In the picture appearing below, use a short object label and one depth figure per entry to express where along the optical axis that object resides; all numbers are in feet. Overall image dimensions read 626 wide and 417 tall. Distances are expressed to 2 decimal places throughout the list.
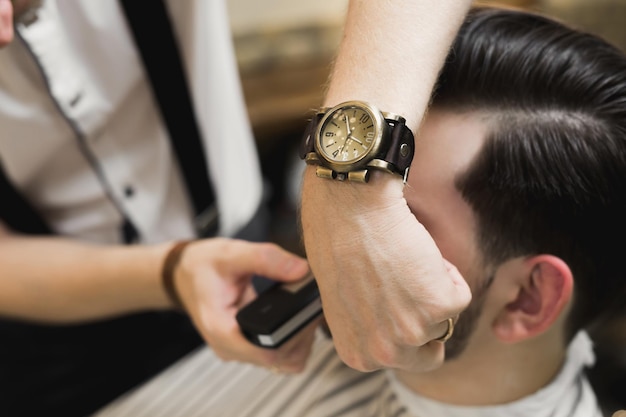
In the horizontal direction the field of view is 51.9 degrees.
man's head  3.01
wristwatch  2.27
